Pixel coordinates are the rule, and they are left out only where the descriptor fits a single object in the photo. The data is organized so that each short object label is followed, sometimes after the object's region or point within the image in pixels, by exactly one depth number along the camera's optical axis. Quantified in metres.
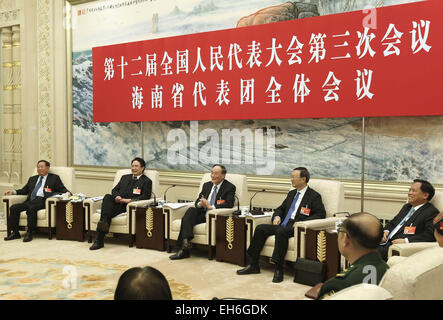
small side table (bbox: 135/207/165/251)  6.32
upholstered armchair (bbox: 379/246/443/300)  1.84
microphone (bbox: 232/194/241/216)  5.80
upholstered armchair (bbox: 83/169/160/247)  6.58
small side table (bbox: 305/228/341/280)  4.79
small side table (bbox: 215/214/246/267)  5.58
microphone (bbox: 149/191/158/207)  6.55
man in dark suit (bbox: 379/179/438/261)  4.53
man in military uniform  2.17
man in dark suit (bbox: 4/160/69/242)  7.05
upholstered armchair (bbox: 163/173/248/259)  5.89
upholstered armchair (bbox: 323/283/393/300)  1.54
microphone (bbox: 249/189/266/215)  5.70
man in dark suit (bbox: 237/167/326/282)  5.11
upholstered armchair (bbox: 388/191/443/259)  4.13
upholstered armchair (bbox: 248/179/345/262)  5.05
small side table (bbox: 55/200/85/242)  6.88
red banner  5.27
